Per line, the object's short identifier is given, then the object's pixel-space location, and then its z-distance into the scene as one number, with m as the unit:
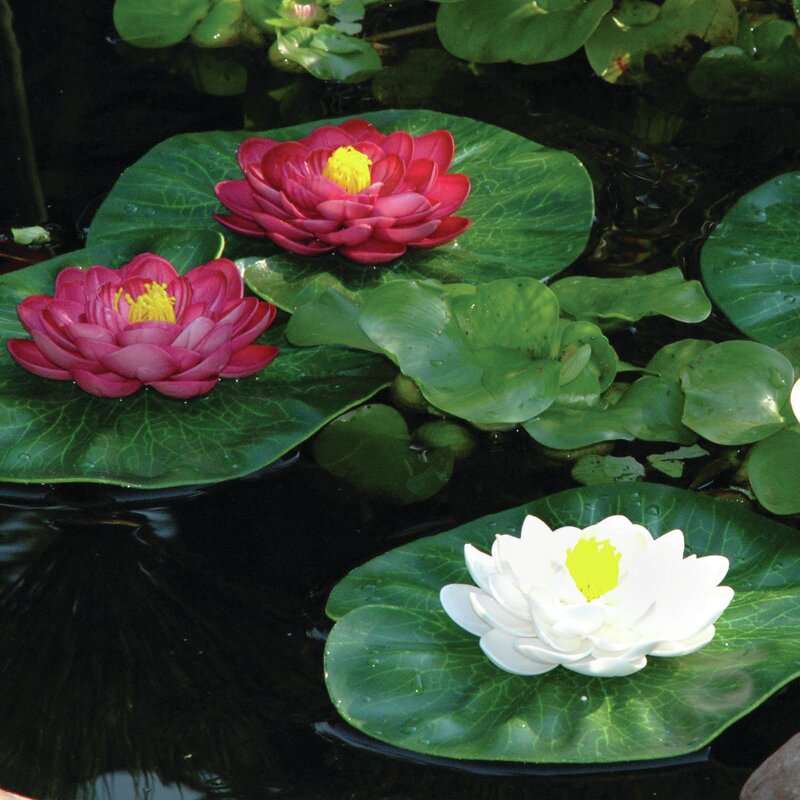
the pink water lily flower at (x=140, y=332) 2.00
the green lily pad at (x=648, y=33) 2.42
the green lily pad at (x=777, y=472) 1.96
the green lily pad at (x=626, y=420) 1.99
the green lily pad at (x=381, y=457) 2.02
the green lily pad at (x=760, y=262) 2.10
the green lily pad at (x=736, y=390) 1.98
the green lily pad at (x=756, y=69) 2.39
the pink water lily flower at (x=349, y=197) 2.10
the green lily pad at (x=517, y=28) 2.39
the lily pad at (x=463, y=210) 2.13
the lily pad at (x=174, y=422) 1.99
